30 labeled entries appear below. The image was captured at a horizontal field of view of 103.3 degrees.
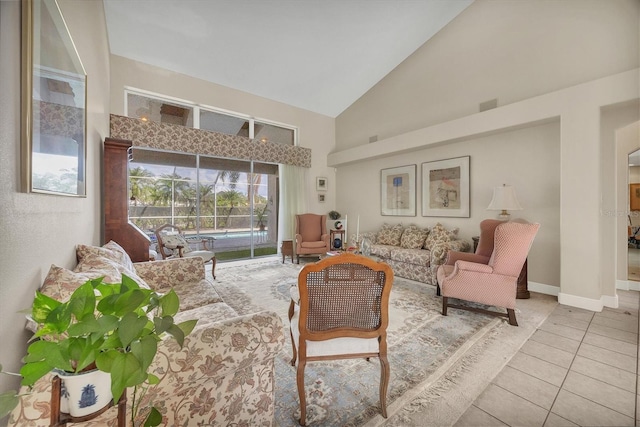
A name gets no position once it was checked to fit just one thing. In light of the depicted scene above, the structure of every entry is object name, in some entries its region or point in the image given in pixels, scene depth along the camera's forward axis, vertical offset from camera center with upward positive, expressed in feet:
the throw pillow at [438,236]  12.74 -1.14
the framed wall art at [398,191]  16.30 +1.56
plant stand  1.90 -1.60
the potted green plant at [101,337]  1.65 -0.87
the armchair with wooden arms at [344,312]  4.43 -1.81
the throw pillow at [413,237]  14.40 -1.36
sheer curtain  18.33 +1.10
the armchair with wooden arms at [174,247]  12.50 -1.69
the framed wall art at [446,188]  13.87 +1.54
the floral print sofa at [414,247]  12.28 -1.86
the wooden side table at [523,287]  10.82 -3.11
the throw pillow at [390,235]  15.70 -1.32
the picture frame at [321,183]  20.42 +2.47
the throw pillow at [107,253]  5.50 -0.95
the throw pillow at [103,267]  4.47 -1.04
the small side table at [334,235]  18.16 -1.54
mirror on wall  3.08 +1.64
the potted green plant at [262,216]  18.66 -0.20
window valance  12.81 +4.22
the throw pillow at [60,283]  3.31 -0.97
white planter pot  1.91 -1.40
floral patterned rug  4.98 -3.75
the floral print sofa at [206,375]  3.09 -2.14
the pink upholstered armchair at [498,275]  7.93 -2.03
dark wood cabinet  8.80 +0.34
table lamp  10.93 +0.65
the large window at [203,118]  13.60 +5.84
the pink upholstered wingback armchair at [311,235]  16.99 -1.53
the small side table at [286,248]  17.74 -2.44
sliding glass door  14.75 +0.94
